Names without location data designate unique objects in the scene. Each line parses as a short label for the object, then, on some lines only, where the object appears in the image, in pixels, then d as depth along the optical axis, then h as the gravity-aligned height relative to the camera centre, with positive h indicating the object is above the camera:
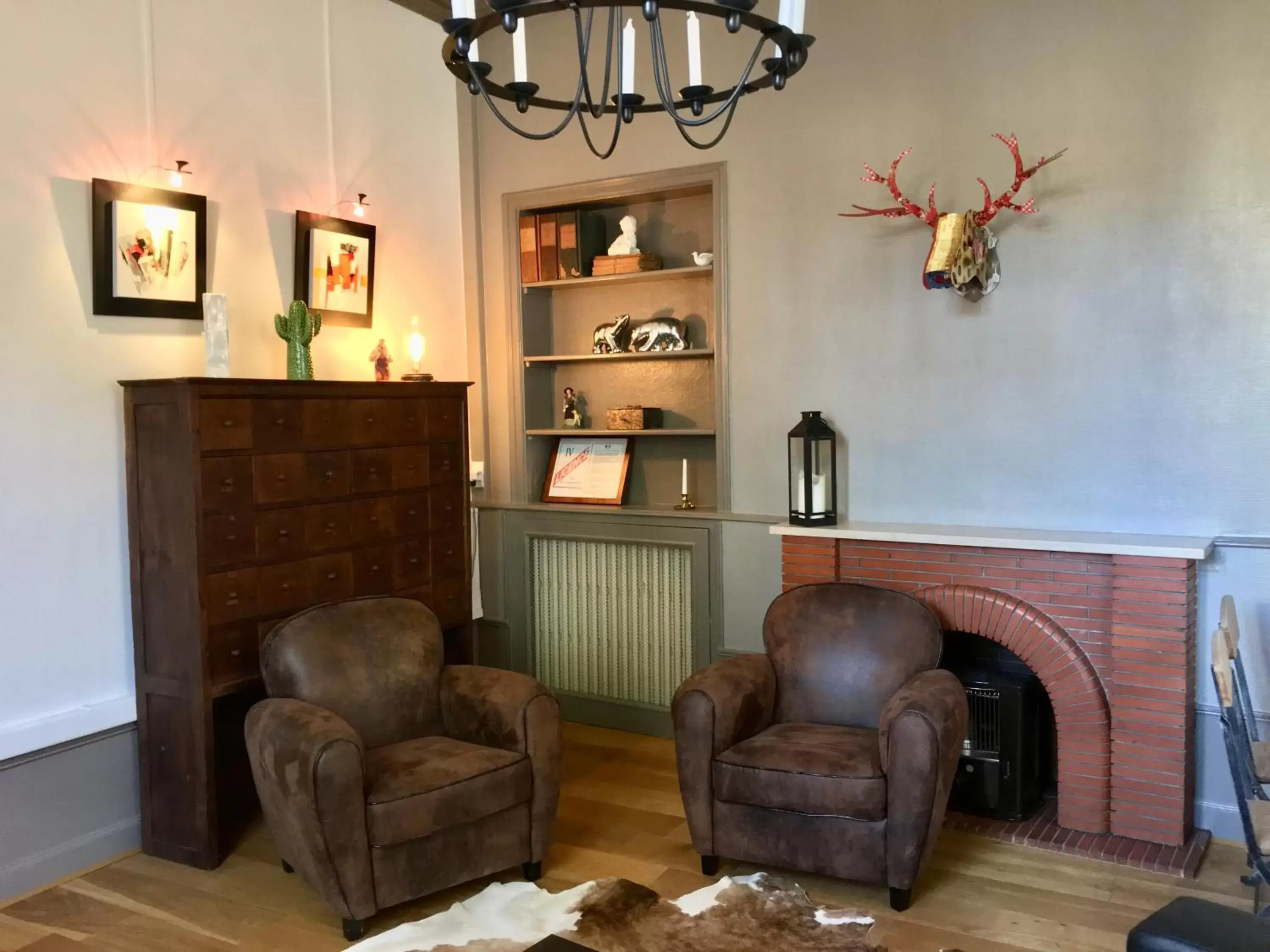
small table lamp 4.45 +0.37
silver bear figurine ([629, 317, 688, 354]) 4.61 +0.40
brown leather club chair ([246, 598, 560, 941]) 2.85 -1.02
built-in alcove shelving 4.61 +0.35
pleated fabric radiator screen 4.62 -0.90
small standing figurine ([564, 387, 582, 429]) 4.96 +0.06
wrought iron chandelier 1.76 +0.71
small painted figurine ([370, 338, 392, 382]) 4.45 +0.30
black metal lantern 3.98 -0.21
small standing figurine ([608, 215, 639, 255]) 4.66 +0.84
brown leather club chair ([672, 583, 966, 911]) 2.96 -1.01
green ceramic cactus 3.79 +0.35
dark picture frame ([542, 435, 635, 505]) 4.80 -0.23
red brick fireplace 3.31 -0.79
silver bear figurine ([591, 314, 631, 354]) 4.74 +0.41
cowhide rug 2.83 -1.44
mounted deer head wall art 3.58 +0.61
